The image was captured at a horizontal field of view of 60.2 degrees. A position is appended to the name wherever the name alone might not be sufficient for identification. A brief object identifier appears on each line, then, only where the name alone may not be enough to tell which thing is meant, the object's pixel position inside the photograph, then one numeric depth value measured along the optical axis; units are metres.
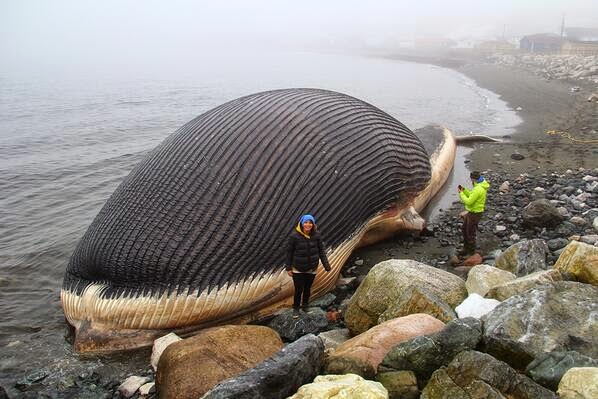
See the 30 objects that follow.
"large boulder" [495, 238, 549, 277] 6.57
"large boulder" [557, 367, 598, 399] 3.49
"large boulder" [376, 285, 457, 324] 5.34
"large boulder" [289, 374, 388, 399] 3.77
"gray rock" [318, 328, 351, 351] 5.75
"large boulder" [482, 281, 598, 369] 4.24
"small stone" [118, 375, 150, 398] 5.73
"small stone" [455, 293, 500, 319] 5.32
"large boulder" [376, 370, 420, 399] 4.04
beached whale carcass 6.26
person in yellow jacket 8.32
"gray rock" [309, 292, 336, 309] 7.14
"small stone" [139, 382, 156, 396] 5.66
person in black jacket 6.41
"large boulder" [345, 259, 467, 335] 5.93
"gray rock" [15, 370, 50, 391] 6.14
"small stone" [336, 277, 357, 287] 7.77
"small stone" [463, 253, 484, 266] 7.87
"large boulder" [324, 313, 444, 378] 4.35
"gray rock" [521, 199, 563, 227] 8.77
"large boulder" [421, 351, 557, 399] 3.62
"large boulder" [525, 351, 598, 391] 3.81
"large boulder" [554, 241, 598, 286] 5.36
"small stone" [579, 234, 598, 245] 7.79
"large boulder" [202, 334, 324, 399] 4.00
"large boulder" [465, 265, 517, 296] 5.98
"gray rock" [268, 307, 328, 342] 6.34
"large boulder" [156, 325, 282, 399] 5.01
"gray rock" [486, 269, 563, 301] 5.35
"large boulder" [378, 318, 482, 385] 4.21
